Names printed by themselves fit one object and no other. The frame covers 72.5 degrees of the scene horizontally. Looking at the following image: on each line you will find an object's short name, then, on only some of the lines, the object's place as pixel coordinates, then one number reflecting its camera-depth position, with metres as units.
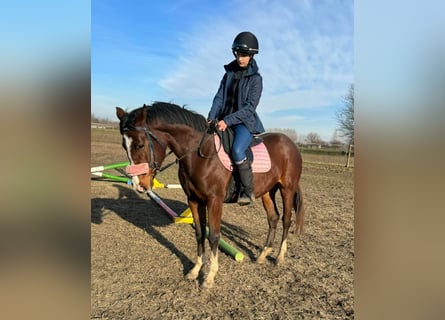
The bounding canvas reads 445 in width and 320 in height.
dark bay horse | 3.13
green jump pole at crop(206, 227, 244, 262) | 4.33
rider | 3.64
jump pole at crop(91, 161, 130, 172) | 6.63
